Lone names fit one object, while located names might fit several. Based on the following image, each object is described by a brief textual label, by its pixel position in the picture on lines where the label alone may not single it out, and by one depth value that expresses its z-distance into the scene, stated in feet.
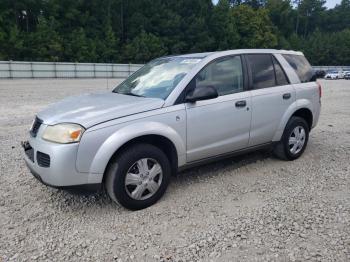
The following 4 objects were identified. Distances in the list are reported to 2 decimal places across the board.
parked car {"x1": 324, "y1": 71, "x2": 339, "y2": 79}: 153.38
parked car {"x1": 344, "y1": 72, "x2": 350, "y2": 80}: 152.16
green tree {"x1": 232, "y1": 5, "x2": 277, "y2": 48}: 242.78
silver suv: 11.08
